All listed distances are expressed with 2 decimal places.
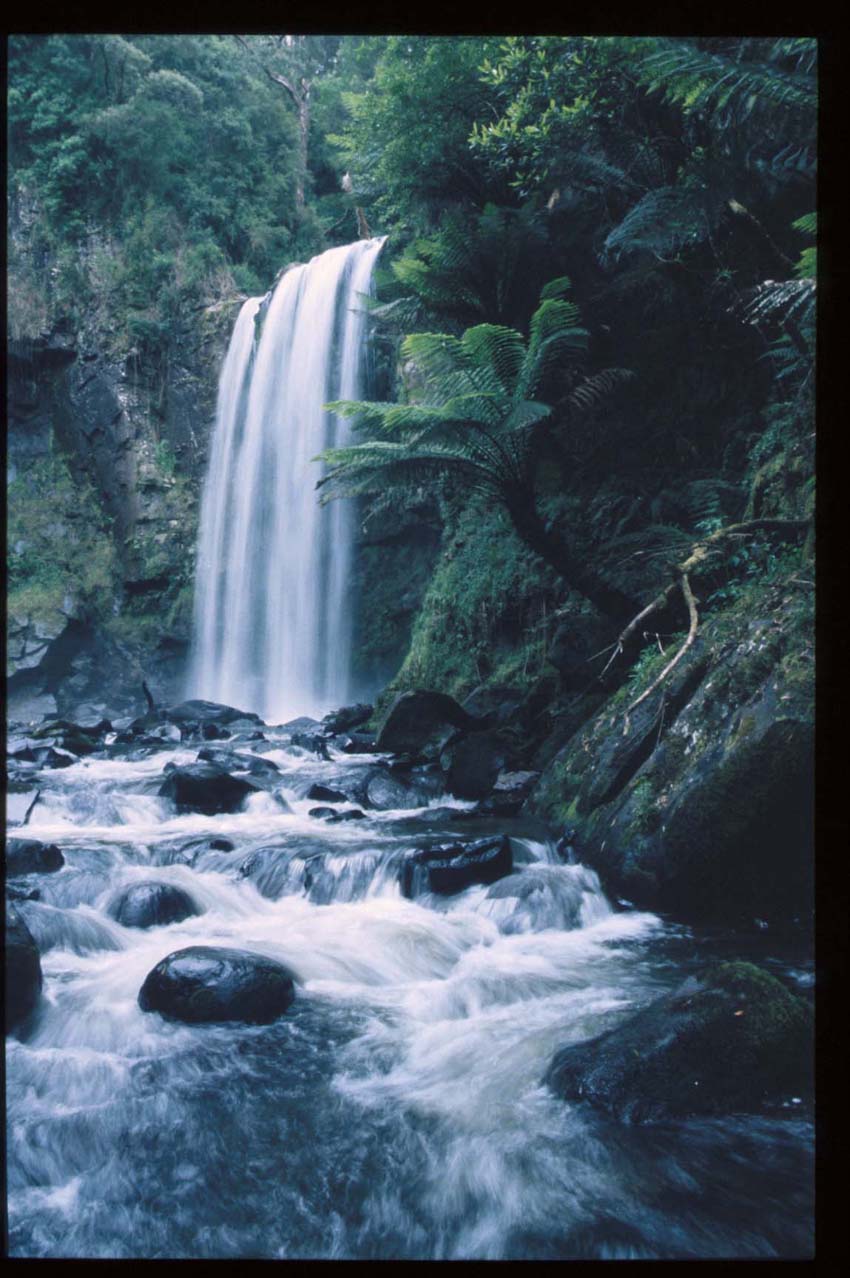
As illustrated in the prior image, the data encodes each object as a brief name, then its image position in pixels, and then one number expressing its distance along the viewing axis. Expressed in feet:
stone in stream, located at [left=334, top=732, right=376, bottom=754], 31.23
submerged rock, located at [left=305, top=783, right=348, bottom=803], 24.38
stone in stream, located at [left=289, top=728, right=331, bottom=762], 31.78
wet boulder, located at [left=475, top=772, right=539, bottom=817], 20.89
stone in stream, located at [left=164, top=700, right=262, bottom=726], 40.54
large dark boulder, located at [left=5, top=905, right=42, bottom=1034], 11.18
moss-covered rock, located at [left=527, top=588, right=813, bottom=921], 13.24
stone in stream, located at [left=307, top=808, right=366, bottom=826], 22.03
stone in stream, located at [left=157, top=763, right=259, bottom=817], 24.20
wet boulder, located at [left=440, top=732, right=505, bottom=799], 23.18
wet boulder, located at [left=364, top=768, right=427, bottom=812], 23.36
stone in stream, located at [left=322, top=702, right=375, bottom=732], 37.10
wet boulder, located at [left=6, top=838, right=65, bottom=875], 16.84
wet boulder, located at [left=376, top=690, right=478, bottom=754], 27.96
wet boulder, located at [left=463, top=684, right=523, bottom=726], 26.23
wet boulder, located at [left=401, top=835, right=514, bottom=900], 16.15
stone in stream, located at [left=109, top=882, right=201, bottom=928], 15.01
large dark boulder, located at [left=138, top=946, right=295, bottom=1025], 11.19
